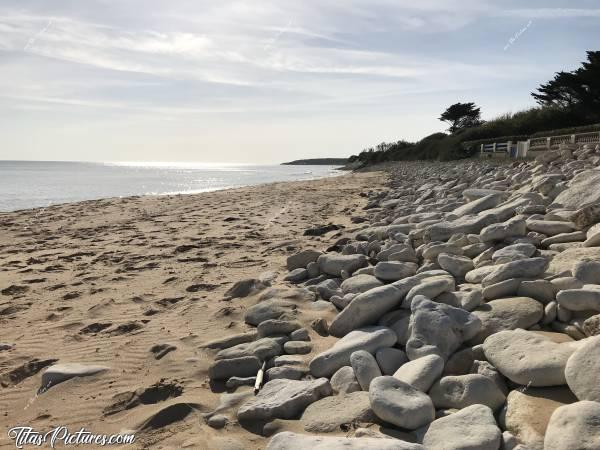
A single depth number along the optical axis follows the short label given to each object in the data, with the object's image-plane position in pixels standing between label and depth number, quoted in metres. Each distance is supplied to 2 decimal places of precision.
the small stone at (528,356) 2.10
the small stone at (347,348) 2.76
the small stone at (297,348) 3.14
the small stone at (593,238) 3.43
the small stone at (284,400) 2.40
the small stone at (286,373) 2.80
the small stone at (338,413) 2.21
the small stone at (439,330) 2.60
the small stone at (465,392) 2.14
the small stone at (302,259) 5.17
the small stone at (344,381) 2.53
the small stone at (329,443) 1.79
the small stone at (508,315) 2.70
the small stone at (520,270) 3.14
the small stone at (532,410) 1.85
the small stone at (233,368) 2.96
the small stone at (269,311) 3.79
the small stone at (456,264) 3.70
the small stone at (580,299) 2.56
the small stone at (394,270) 3.95
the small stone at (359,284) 3.97
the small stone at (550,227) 3.96
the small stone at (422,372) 2.30
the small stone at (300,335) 3.33
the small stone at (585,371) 1.90
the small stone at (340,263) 4.69
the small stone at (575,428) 1.65
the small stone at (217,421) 2.42
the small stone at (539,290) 2.88
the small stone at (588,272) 2.82
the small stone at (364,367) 2.50
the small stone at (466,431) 1.82
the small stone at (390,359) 2.65
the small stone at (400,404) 2.10
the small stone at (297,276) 4.83
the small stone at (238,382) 2.84
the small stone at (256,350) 3.14
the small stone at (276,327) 3.47
